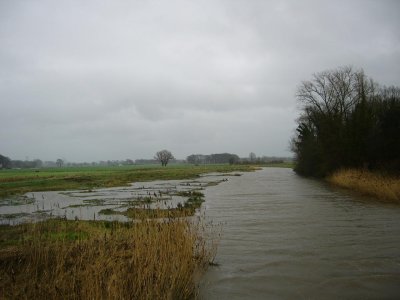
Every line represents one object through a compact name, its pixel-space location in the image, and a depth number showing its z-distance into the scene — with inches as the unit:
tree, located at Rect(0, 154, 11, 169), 6082.7
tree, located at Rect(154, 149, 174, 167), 6796.3
